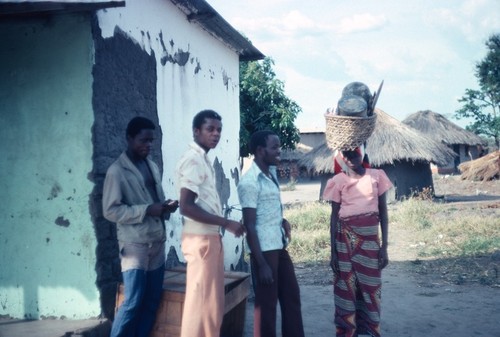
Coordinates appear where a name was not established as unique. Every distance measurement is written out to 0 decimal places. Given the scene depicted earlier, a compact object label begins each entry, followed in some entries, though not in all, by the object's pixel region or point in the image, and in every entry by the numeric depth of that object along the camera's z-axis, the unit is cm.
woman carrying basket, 342
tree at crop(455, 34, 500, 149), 2659
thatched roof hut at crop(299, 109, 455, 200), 1525
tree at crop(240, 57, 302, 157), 1612
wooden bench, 304
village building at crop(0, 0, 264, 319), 317
